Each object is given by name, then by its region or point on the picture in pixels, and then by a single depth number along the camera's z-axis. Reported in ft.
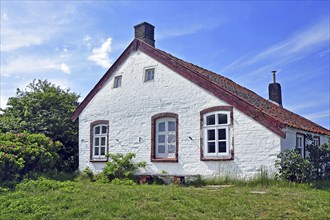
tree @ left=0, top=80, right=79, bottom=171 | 62.08
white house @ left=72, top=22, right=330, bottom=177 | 41.45
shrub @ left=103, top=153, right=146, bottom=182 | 50.14
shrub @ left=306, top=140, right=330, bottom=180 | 41.86
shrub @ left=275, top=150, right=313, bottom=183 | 37.32
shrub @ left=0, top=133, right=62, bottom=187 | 38.80
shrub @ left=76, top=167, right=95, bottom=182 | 55.52
